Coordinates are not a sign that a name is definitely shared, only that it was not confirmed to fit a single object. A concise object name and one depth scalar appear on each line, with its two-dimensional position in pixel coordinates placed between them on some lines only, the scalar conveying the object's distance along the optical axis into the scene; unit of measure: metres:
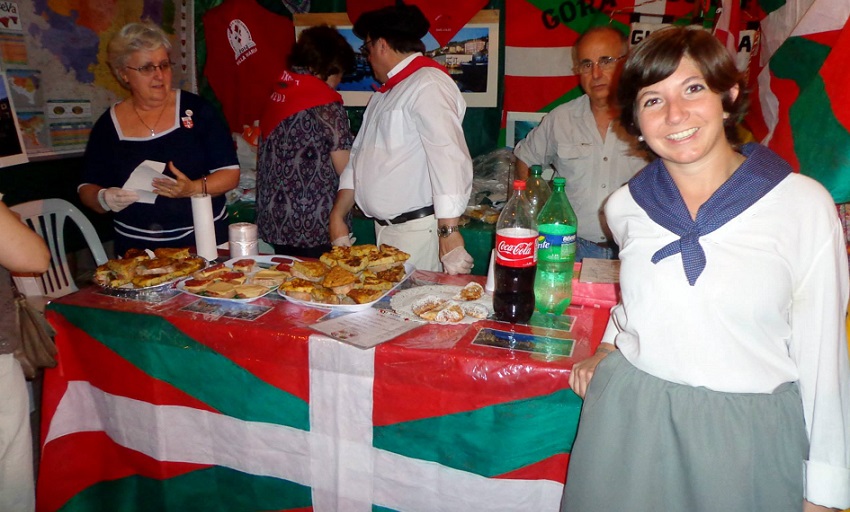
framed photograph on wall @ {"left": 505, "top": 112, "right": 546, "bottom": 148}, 3.76
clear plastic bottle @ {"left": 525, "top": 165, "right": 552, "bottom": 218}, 2.27
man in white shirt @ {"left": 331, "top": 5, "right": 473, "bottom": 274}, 2.22
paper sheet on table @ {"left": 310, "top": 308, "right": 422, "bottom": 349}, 1.56
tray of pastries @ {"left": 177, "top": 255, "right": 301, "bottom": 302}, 1.83
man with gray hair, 2.58
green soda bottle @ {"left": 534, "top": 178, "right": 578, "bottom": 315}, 1.61
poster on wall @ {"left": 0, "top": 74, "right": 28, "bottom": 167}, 2.89
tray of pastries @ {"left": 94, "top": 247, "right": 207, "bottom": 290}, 1.91
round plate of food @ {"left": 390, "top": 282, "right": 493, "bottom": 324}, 1.66
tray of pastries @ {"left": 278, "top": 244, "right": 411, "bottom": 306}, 1.78
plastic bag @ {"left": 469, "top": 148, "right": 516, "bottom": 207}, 3.53
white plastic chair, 2.95
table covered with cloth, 1.50
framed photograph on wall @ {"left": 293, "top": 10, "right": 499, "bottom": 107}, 3.66
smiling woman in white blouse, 1.05
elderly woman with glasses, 2.35
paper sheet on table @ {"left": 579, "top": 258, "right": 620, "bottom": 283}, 1.79
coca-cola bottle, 1.50
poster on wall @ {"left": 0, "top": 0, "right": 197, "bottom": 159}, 2.96
